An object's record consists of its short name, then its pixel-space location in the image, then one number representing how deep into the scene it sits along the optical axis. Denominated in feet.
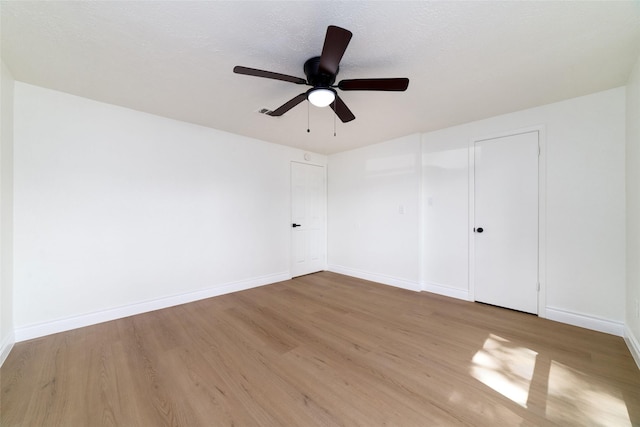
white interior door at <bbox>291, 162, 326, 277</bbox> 15.25
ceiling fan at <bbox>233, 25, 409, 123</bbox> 4.97
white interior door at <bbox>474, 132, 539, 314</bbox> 9.46
